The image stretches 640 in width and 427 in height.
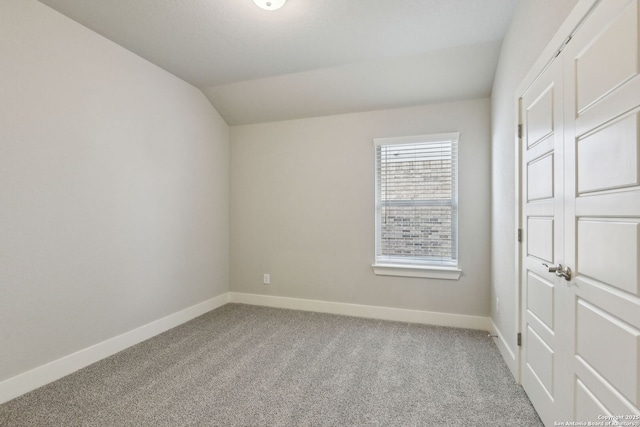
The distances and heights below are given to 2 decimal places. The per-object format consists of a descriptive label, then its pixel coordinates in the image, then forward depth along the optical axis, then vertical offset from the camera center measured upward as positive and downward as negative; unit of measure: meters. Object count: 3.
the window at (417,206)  3.31 +0.10
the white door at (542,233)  1.55 -0.10
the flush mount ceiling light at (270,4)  2.12 +1.49
